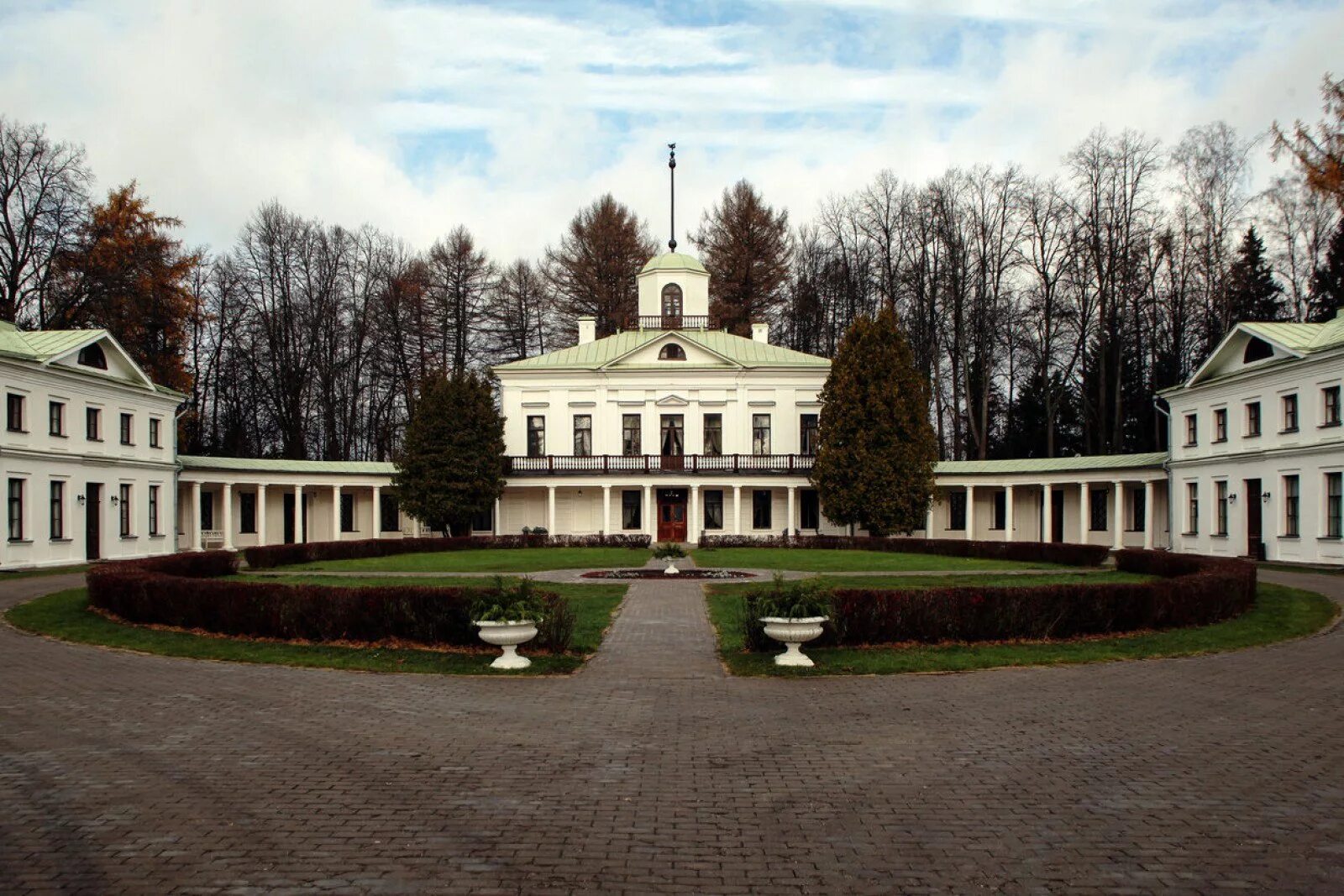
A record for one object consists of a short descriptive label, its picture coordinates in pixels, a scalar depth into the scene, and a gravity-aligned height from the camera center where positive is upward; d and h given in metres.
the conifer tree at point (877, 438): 39.06 +1.59
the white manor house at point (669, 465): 29.03 +0.55
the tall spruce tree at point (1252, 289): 40.72 +7.97
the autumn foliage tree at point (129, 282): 36.75 +8.21
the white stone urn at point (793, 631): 11.74 -1.94
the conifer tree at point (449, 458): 39.78 +1.00
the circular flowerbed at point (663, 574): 24.67 -2.55
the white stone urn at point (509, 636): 11.64 -1.93
